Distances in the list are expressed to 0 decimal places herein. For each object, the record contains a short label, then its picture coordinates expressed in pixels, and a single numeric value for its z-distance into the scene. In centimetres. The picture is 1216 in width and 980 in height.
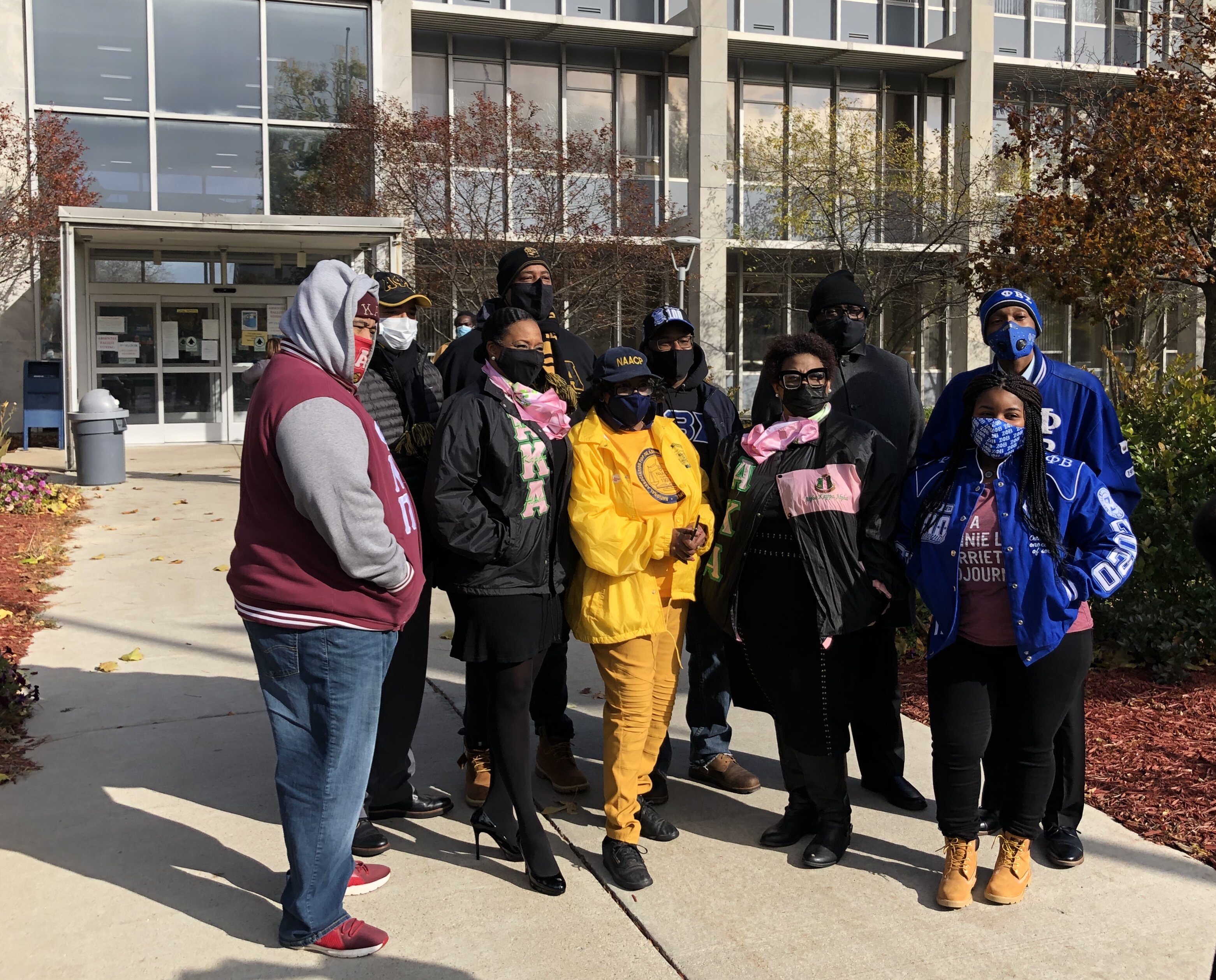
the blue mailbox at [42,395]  1777
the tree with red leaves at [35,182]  1764
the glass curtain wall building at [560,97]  1850
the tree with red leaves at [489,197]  1673
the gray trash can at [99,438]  1344
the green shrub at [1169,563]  577
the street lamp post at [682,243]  1797
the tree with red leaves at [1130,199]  1200
